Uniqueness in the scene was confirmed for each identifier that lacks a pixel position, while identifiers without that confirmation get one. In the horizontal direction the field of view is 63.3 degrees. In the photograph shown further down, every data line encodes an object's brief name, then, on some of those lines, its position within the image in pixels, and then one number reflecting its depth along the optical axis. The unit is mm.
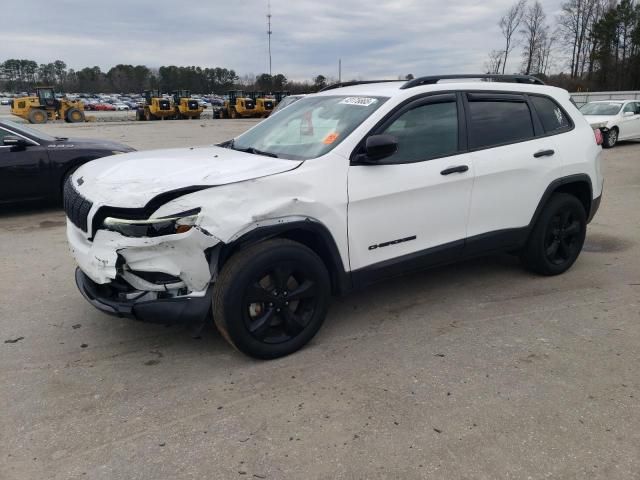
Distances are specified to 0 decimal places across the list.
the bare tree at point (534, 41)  67000
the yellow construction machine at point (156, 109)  41844
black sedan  7461
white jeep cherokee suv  3084
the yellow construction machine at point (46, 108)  34688
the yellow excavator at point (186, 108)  42719
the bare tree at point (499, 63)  67775
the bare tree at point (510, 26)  66500
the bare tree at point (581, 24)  65188
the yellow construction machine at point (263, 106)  43812
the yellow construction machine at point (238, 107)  43094
